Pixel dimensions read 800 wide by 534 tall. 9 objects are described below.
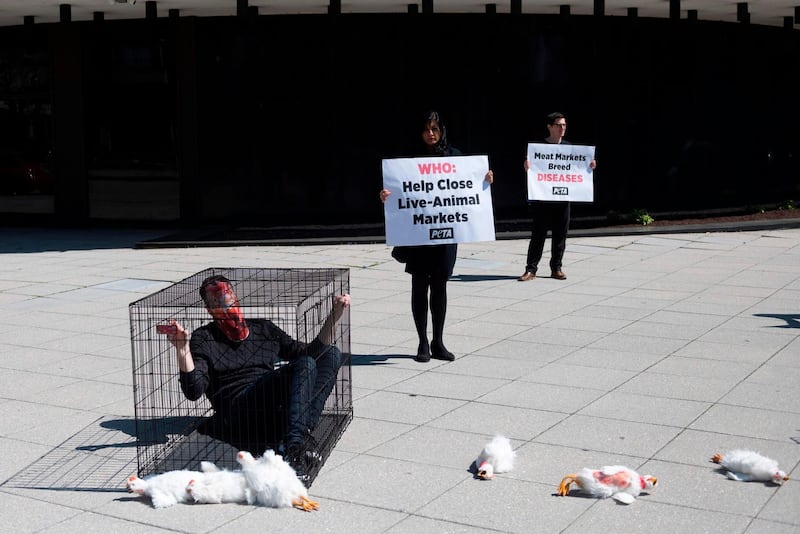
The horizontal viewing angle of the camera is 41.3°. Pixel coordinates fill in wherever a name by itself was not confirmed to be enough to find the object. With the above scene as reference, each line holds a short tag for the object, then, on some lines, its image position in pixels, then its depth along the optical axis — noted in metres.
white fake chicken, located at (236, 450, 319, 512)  5.20
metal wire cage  5.83
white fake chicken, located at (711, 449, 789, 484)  5.46
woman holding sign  8.41
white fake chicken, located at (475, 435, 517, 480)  5.60
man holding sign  12.60
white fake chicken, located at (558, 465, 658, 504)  5.29
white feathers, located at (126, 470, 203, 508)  5.25
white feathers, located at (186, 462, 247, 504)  5.25
